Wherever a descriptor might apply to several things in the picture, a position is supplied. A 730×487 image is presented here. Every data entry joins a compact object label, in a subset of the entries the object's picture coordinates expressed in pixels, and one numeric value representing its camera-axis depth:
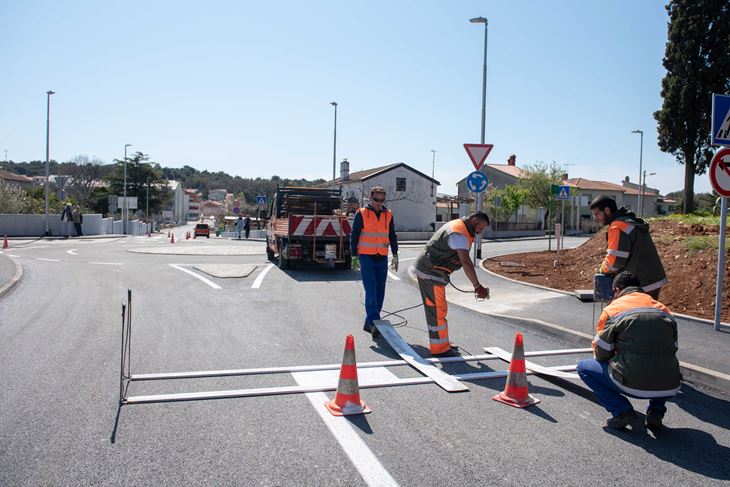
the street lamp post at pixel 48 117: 36.06
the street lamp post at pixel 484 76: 18.93
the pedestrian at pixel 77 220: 35.58
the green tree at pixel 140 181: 90.69
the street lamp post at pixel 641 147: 48.66
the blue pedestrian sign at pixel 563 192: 19.45
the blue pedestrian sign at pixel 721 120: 7.81
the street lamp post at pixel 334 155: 41.62
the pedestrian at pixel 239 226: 41.72
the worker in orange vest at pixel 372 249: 8.05
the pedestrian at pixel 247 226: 41.56
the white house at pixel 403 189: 56.94
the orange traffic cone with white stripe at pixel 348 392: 4.82
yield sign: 14.86
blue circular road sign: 15.33
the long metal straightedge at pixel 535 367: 5.93
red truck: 15.20
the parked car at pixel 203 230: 51.78
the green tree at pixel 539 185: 57.22
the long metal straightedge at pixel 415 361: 5.59
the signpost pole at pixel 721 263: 7.92
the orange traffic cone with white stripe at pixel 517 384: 5.15
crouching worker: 4.28
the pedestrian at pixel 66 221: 35.04
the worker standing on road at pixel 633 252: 5.89
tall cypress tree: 27.09
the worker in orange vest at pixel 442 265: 6.60
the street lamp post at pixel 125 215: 48.15
